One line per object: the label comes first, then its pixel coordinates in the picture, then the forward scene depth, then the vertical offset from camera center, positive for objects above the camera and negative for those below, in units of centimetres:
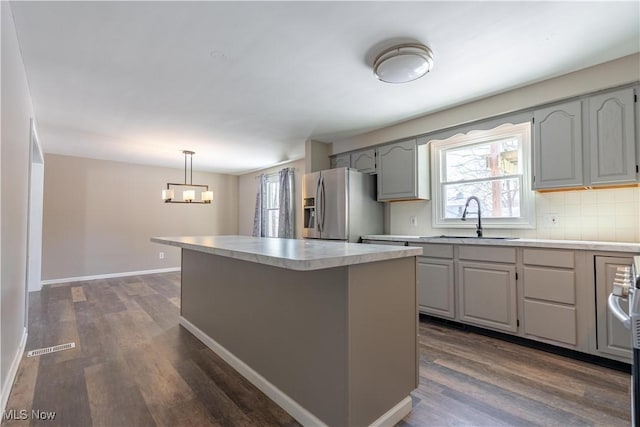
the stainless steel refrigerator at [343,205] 382 +19
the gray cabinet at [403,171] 359 +60
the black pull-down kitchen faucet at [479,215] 320 +5
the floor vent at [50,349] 242 -109
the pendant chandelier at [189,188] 479 +70
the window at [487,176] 304 +49
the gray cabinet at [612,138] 222 +63
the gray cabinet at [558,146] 247 +63
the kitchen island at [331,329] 140 -60
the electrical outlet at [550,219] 280 +1
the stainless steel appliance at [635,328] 88 -31
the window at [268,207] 632 +27
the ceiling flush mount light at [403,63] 212 +115
